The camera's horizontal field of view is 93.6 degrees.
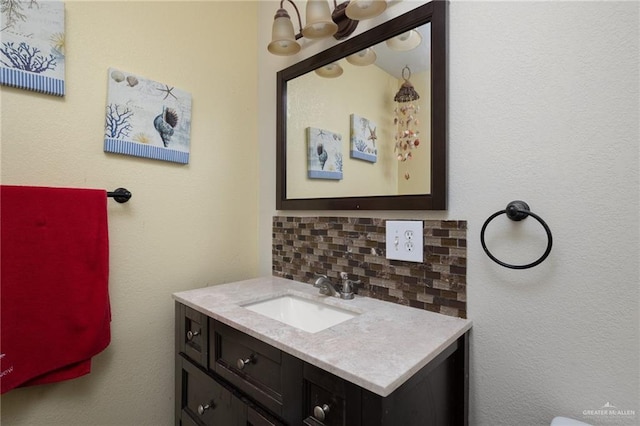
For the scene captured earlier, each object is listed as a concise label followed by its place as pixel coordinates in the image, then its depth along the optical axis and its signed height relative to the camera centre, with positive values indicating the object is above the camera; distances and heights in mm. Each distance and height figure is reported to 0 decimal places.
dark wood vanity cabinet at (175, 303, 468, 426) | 598 -426
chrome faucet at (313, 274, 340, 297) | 1063 -265
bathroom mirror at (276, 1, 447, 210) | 911 +325
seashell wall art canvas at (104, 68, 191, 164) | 1047 +347
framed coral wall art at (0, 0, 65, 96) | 852 +489
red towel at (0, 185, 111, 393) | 823 -213
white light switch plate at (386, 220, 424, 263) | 935 -87
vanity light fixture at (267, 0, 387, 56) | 945 +659
